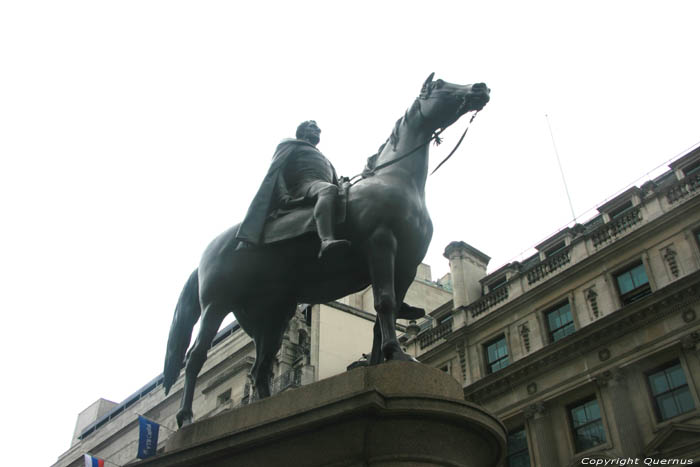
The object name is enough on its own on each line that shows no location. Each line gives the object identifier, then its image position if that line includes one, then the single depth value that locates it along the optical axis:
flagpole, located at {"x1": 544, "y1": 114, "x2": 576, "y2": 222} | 37.54
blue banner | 32.75
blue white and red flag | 25.80
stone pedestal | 6.00
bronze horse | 7.78
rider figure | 7.84
